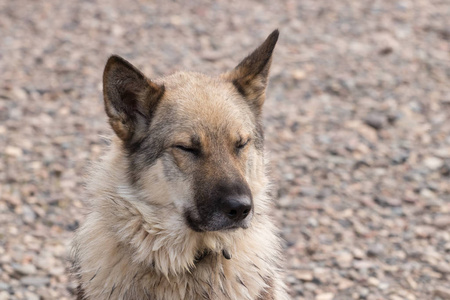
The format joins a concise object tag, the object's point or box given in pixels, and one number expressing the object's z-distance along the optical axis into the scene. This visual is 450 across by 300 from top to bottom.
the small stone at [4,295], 10.39
